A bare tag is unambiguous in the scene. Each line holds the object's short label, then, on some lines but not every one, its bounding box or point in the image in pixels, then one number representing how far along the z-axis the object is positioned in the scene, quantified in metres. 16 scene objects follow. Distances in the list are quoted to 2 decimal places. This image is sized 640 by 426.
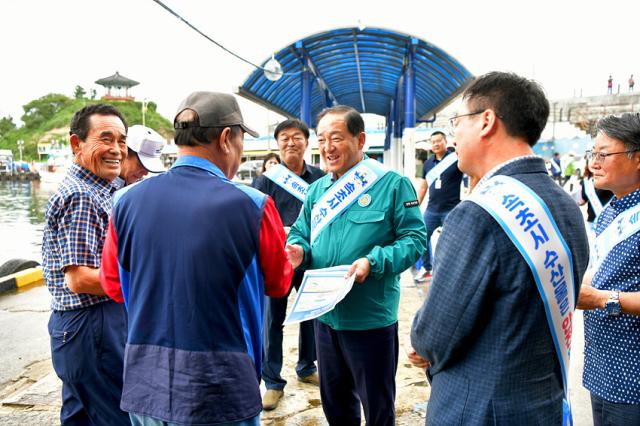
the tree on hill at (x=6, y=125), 81.56
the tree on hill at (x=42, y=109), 81.56
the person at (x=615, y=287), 1.93
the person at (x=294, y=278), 3.60
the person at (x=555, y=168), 17.38
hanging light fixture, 7.82
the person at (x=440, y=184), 6.58
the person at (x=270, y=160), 5.27
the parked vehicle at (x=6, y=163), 51.21
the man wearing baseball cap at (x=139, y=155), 3.16
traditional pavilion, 77.50
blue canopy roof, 8.71
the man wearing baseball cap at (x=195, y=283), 1.56
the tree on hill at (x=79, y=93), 89.56
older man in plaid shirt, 2.07
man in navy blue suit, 1.37
